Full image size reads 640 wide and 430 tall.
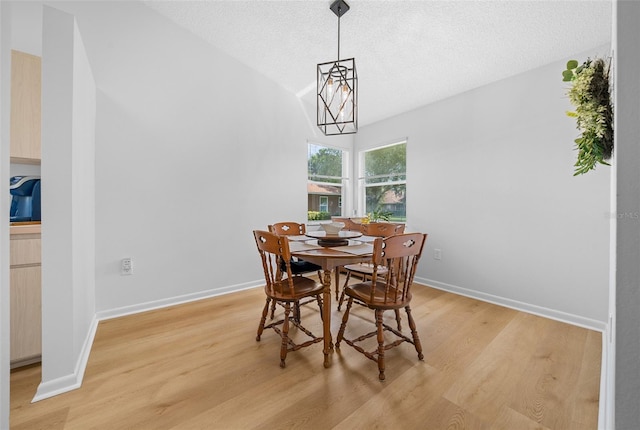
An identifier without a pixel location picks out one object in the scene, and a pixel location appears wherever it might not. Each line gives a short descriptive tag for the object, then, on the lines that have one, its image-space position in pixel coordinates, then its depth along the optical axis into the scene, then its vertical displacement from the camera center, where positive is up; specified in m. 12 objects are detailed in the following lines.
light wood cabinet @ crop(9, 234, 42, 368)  1.54 -0.54
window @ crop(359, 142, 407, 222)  3.87 +0.53
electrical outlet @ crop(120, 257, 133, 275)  2.37 -0.50
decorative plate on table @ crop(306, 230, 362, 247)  1.94 -0.20
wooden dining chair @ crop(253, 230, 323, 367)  1.59 -0.54
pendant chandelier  1.92 +1.01
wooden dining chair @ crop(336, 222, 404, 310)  2.33 -0.20
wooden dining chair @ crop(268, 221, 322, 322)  2.39 -0.23
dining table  1.57 -0.25
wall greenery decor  0.97 +0.42
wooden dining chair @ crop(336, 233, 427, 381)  1.51 -0.55
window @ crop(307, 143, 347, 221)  4.02 +0.56
